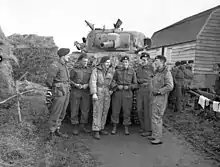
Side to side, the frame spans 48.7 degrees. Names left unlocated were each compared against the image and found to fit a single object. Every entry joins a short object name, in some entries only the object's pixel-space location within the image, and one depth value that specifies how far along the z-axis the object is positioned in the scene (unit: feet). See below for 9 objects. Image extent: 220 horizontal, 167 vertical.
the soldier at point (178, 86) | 30.32
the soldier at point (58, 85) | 17.35
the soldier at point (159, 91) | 17.78
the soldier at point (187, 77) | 32.19
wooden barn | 45.78
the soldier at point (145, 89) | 19.99
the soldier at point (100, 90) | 19.03
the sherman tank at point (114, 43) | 24.81
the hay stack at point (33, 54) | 33.12
